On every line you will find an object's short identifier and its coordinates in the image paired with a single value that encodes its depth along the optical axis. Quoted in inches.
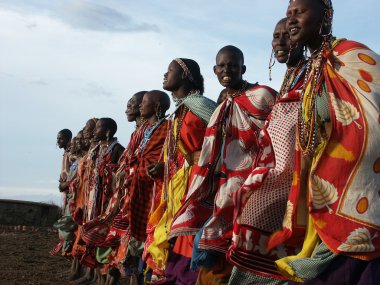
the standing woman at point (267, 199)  168.9
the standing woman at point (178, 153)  254.1
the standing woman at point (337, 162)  142.6
